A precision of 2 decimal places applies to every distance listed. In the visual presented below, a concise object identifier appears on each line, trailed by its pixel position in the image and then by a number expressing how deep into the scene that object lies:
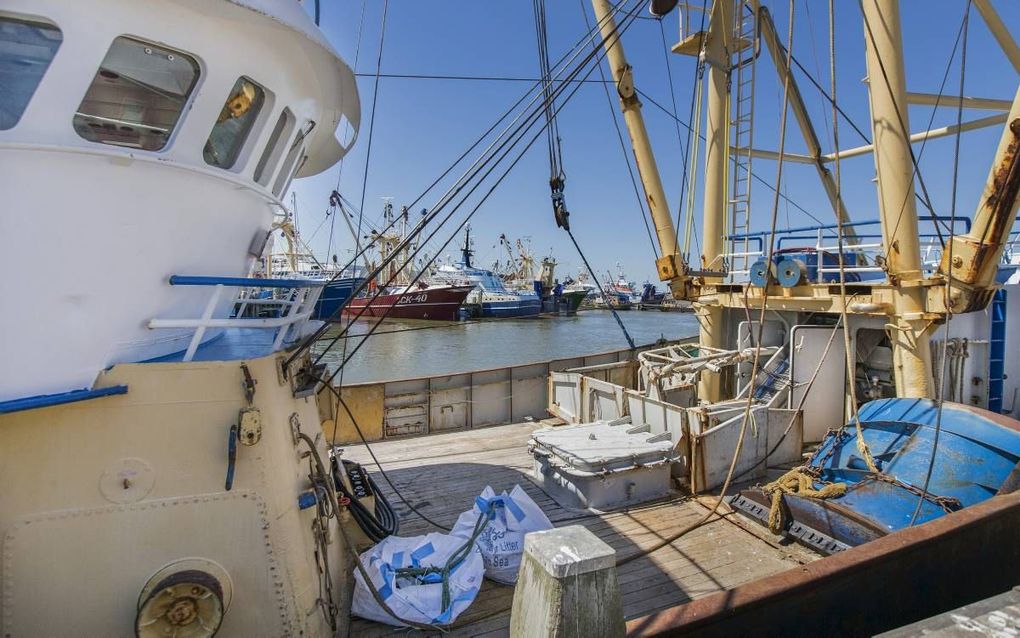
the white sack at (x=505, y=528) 4.32
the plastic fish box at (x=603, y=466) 5.75
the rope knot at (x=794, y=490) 5.11
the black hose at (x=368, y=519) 4.59
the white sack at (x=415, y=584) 3.68
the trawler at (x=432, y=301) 46.59
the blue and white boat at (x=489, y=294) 54.47
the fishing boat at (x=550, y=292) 64.19
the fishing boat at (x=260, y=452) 2.68
